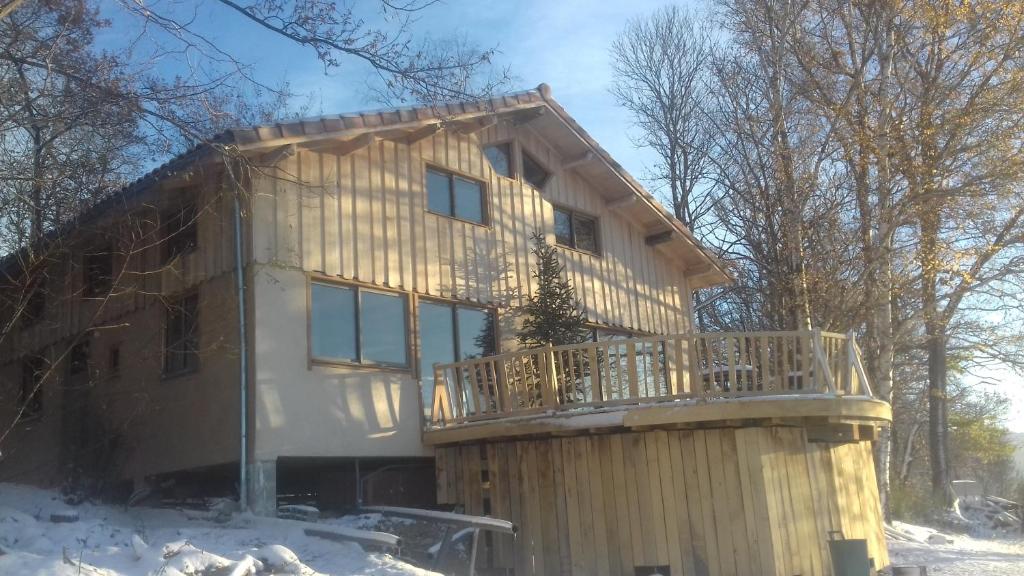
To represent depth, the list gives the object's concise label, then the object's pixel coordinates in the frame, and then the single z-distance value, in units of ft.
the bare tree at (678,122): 96.73
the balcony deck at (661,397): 35.45
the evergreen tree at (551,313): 46.34
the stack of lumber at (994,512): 83.25
